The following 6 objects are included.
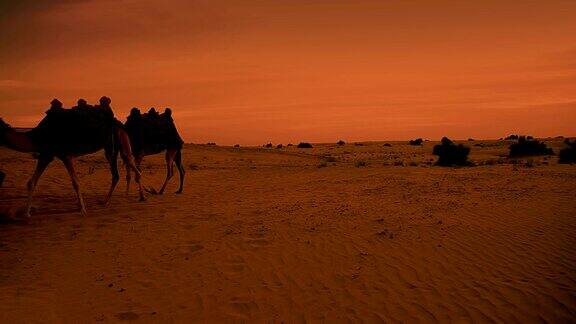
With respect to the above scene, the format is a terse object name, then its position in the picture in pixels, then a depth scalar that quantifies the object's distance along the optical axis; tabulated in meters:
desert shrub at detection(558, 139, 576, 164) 22.97
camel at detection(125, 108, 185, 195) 12.64
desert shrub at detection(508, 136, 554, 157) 30.88
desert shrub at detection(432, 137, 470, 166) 23.70
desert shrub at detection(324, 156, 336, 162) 29.38
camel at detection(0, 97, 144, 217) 9.57
